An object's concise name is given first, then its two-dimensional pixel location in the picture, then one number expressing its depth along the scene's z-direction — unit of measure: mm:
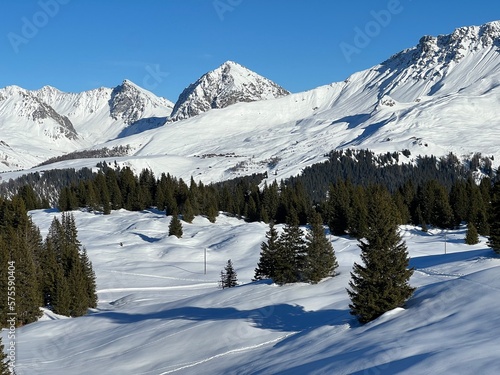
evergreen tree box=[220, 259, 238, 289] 57203
